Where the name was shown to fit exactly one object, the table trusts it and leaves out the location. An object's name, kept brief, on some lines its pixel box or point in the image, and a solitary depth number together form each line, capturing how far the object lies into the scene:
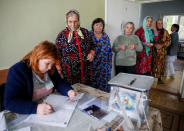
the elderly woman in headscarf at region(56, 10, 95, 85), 1.53
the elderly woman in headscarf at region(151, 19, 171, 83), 2.84
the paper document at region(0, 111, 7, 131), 0.66
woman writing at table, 0.81
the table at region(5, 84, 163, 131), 0.70
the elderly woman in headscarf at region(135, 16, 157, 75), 2.63
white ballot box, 0.70
